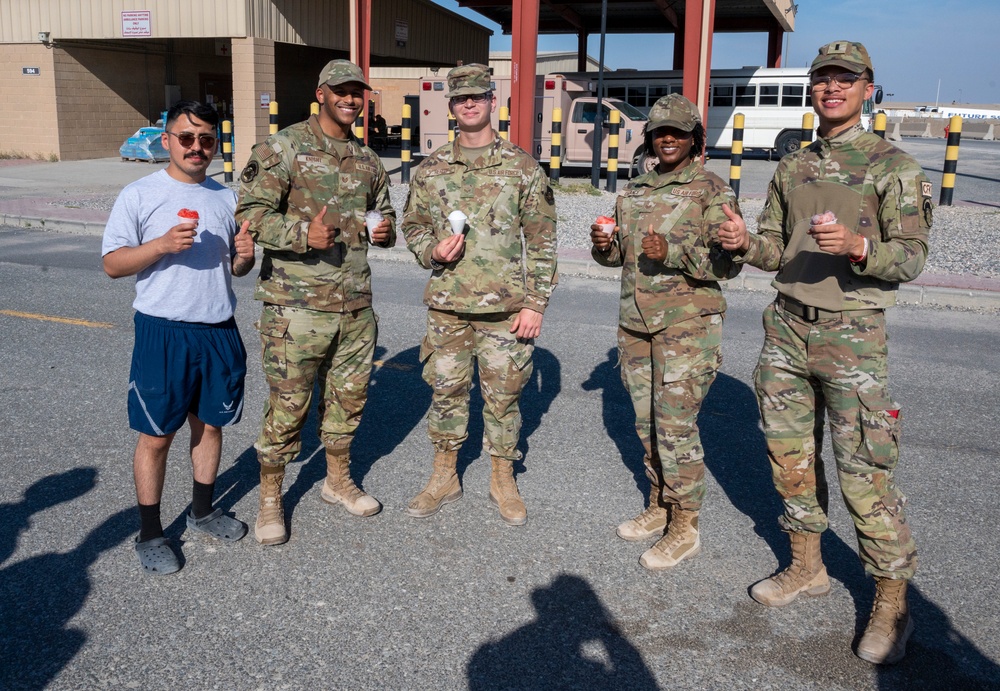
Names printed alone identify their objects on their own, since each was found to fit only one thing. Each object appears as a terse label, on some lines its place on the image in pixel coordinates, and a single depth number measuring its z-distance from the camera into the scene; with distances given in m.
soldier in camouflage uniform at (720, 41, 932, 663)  3.01
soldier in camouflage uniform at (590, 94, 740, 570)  3.54
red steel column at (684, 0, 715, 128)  18.98
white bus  25.48
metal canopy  28.11
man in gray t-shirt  3.39
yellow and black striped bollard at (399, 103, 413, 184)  16.72
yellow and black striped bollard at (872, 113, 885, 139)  15.48
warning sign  22.30
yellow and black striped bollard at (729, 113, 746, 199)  14.20
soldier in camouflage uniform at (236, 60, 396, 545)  3.69
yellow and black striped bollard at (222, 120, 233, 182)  17.95
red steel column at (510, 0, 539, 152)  17.67
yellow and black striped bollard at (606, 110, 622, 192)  15.85
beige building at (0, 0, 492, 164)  21.39
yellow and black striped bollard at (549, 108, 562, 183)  15.84
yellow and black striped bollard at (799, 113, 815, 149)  22.28
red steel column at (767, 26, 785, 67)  33.02
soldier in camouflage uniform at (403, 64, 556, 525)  3.90
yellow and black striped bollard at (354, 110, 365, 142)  19.03
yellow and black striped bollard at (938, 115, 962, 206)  13.05
